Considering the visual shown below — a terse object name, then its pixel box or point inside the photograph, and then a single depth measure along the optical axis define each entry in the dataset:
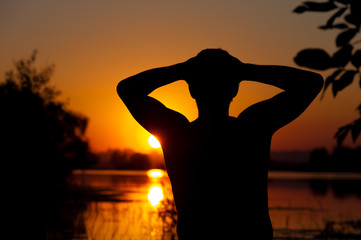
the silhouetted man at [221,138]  2.97
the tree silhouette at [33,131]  26.25
